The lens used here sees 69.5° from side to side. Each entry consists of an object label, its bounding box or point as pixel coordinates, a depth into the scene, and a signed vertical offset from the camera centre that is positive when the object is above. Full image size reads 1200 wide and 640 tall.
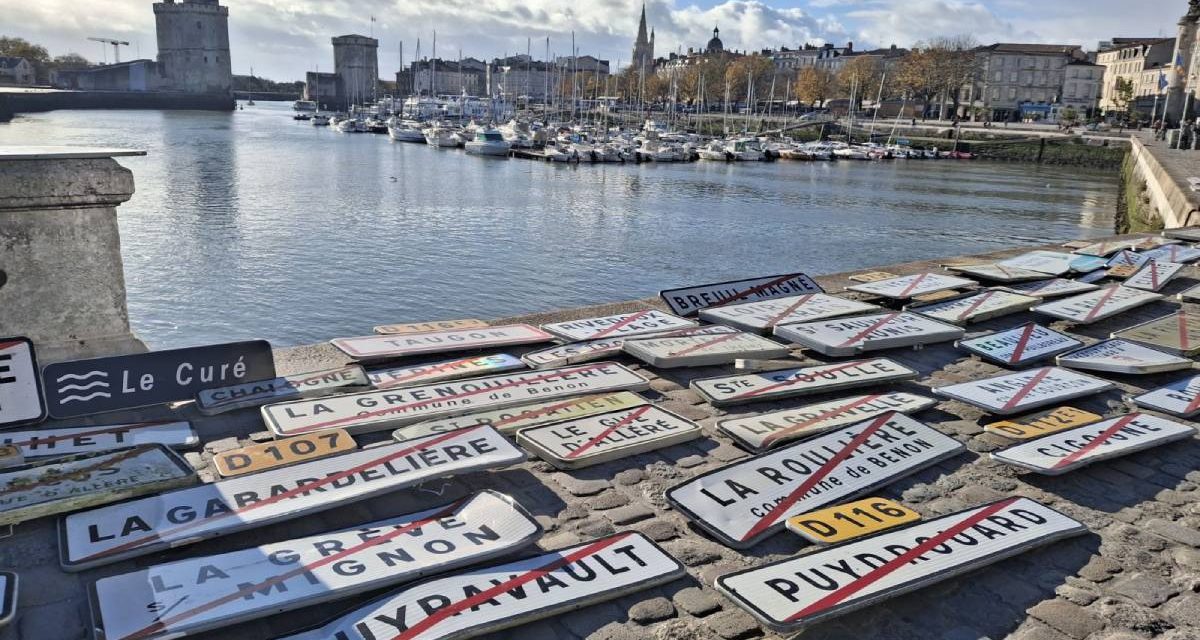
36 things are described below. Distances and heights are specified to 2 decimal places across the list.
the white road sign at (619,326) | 8.05 -1.84
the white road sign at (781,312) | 8.56 -1.77
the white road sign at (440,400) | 5.51 -1.86
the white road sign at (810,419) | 5.60 -1.90
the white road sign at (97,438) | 4.89 -1.86
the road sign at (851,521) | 4.32 -1.94
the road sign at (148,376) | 5.56 -1.73
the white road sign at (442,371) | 6.53 -1.88
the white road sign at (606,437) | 5.19 -1.89
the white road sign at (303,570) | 3.31 -1.87
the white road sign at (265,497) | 3.88 -1.84
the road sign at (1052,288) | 10.77 -1.78
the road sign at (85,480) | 4.13 -1.81
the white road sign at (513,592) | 3.34 -1.91
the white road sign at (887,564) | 3.62 -1.92
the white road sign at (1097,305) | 9.48 -1.78
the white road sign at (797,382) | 6.47 -1.88
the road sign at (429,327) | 7.90 -1.86
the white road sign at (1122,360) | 7.51 -1.85
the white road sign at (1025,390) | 6.40 -1.87
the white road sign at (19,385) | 5.31 -1.66
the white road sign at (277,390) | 5.76 -1.86
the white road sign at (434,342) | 7.11 -1.83
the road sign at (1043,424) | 5.98 -1.94
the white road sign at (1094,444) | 5.32 -1.90
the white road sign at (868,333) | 7.74 -1.78
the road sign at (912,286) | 10.16 -1.73
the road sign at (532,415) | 5.44 -1.89
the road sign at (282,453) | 4.77 -1.87
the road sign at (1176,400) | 6.60 -1.92
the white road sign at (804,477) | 4.49 -1.91
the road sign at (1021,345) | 7.78 -1.85
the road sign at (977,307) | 9.32 -1.80
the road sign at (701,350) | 7.19 -1.81
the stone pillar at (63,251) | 5.64 -0.92
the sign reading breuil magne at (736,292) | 9.07 -1.70
